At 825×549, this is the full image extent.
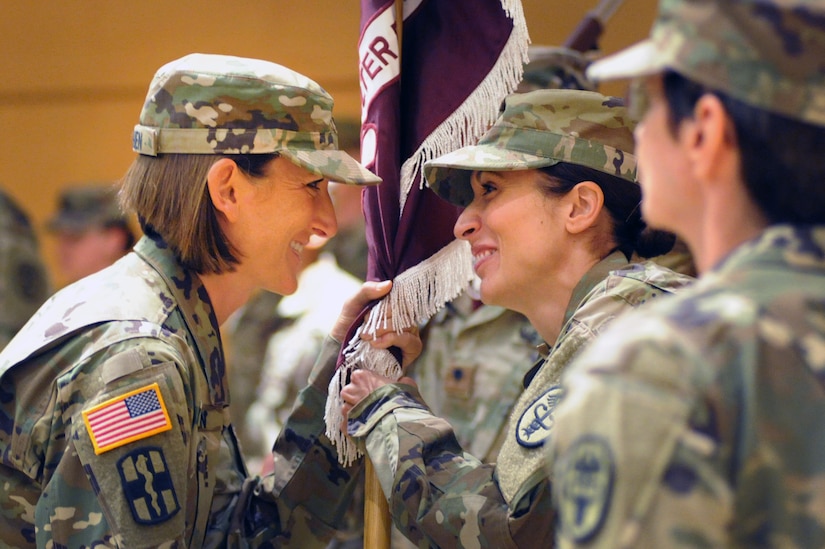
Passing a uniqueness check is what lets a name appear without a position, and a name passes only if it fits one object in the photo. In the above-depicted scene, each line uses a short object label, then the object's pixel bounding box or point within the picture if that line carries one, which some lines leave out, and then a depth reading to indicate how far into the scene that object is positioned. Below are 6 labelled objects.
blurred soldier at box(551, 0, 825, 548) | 2.91
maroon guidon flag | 3.81
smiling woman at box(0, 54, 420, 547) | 3.55
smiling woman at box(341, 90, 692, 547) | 3.56
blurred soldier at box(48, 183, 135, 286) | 5.66
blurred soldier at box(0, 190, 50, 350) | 5.05
